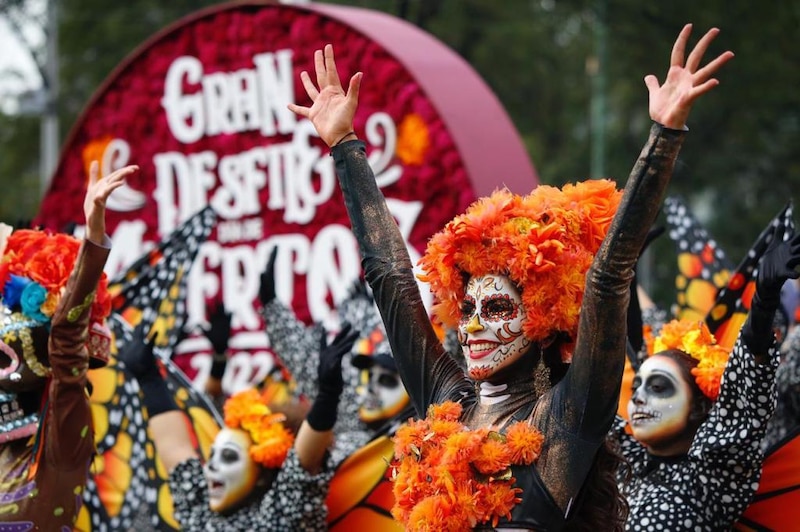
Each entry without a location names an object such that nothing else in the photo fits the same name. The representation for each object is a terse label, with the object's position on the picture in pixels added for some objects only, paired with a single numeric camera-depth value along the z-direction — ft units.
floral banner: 46.65
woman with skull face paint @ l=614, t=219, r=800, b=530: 23.25
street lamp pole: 98.17
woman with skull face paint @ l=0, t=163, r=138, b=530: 24.95
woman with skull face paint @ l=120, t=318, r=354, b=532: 30.94
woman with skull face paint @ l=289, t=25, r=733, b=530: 17.21
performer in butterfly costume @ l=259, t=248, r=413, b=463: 38.70
